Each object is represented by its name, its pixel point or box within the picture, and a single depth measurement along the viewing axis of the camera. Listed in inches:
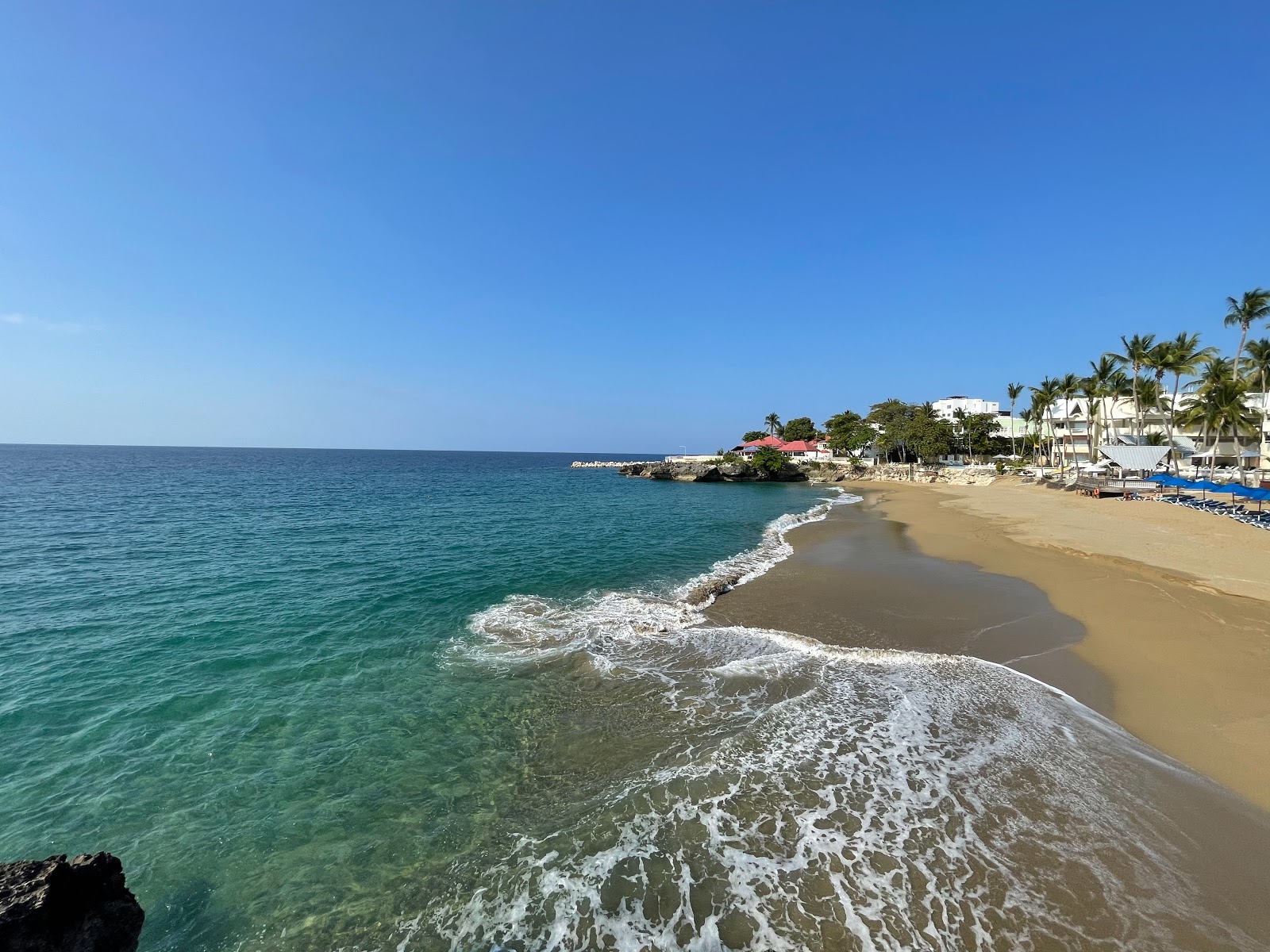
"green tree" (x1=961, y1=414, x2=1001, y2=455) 3284.9
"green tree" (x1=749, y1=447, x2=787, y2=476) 2947.8
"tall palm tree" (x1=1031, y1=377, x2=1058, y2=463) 2482.0
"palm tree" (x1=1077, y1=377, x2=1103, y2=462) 2218.3
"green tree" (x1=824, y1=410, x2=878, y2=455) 3280.0
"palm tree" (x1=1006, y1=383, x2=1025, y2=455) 3159.5
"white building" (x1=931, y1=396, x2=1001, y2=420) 5684.1
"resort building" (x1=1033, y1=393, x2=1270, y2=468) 2027.6
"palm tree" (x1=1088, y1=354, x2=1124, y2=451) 2118.6
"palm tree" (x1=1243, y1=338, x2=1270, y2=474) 1686.8
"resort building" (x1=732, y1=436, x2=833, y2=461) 3607.3
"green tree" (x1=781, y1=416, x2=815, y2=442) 4350.4
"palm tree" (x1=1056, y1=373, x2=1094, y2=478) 2319.1
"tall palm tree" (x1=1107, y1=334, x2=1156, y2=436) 1863.9
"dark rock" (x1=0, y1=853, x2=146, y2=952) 141.6
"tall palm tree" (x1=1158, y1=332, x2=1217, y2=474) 1715.1
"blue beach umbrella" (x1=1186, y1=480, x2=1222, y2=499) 1262.7
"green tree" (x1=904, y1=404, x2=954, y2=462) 2906.0
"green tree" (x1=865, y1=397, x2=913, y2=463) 3134.8
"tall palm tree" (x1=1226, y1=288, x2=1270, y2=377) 1635.1
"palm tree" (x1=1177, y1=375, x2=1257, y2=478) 1612.9
